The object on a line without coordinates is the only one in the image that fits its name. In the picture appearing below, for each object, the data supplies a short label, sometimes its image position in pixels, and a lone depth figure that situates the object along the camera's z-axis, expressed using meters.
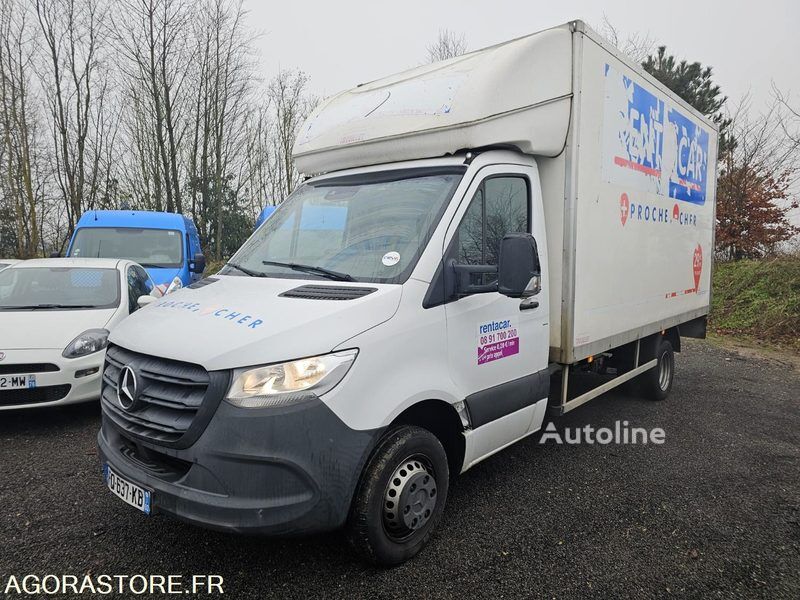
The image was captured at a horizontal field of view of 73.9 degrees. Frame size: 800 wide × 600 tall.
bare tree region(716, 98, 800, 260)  15.30
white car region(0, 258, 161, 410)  4.64
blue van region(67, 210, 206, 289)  9.45
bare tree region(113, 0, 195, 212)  20.78
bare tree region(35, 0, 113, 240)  20.70
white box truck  2.42
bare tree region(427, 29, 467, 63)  22.68
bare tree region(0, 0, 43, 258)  20.50
